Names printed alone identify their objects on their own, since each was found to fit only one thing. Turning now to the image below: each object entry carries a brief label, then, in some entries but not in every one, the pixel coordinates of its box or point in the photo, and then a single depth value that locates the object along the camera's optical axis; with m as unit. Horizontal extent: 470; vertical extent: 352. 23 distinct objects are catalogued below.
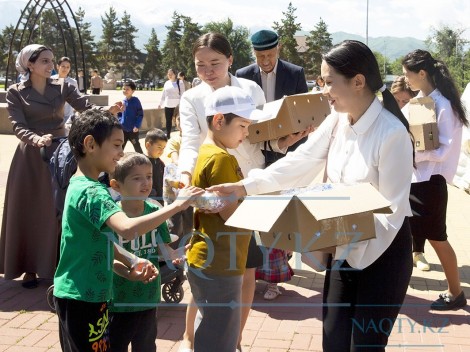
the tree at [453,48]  34.84
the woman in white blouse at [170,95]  15.95
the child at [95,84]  27.11
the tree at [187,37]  86.88
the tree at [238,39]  89.62
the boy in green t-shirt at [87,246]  2.66
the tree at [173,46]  87.95
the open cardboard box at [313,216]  2.32
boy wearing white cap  3.10
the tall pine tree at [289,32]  76.44
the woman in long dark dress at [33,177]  5.16
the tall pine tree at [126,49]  95.75
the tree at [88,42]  82.94
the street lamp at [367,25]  46.59
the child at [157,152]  5.56
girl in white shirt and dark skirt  4.82
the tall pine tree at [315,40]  89.31
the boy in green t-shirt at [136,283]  3.11
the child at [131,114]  11.36
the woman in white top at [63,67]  11.15
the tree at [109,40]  95.00
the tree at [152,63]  89.51
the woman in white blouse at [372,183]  2.67
